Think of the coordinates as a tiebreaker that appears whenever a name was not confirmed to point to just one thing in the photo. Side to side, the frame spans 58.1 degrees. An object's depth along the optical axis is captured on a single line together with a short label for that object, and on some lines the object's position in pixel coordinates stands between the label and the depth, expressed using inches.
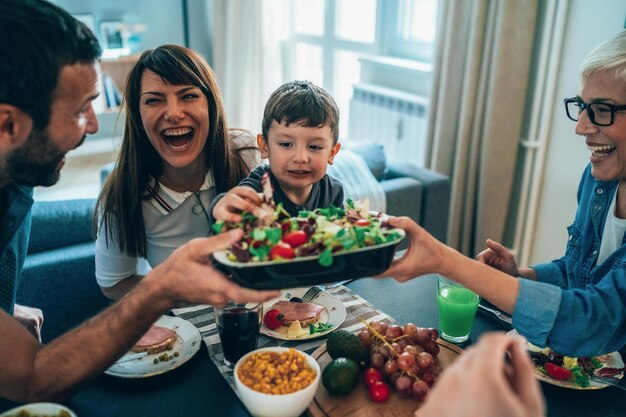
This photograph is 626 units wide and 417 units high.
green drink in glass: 50.4
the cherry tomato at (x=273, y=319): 51.9
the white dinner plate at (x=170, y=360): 45.4
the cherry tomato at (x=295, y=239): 40.9
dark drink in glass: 45.8
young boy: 60.9
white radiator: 141.4
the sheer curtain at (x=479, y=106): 110.9
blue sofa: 81.8
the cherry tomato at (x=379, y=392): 42.4
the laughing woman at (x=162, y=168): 63.1
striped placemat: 49.1
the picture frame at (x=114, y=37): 193.6
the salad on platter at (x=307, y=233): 39.7
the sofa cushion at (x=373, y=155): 113.4
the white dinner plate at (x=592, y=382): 44.4
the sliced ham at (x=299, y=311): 52.1
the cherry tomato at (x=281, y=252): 39.4
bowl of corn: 39.3
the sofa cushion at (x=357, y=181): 102.6
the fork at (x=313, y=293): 56.7
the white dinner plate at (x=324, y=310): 50.8
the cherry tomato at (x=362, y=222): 44.3
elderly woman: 46.1
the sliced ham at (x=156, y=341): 47.9
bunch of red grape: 42.9
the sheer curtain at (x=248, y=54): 186.7
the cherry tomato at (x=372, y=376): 43.4
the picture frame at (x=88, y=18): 186.7
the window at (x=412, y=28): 143.9
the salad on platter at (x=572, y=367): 45.2
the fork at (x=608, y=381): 45.1
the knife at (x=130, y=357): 46.8
